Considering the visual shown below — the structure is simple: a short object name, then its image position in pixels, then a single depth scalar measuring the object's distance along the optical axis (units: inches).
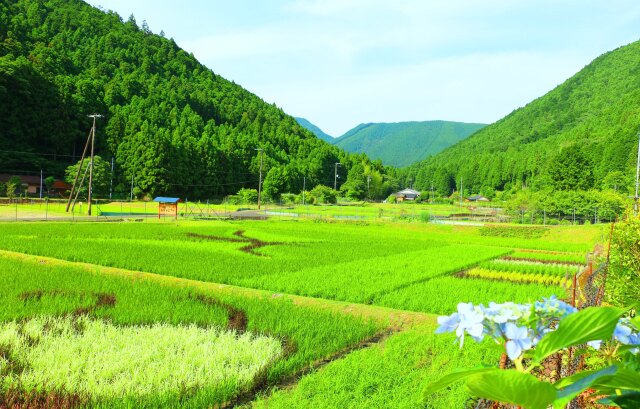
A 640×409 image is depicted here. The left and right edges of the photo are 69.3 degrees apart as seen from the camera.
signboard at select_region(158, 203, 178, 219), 1514.3
